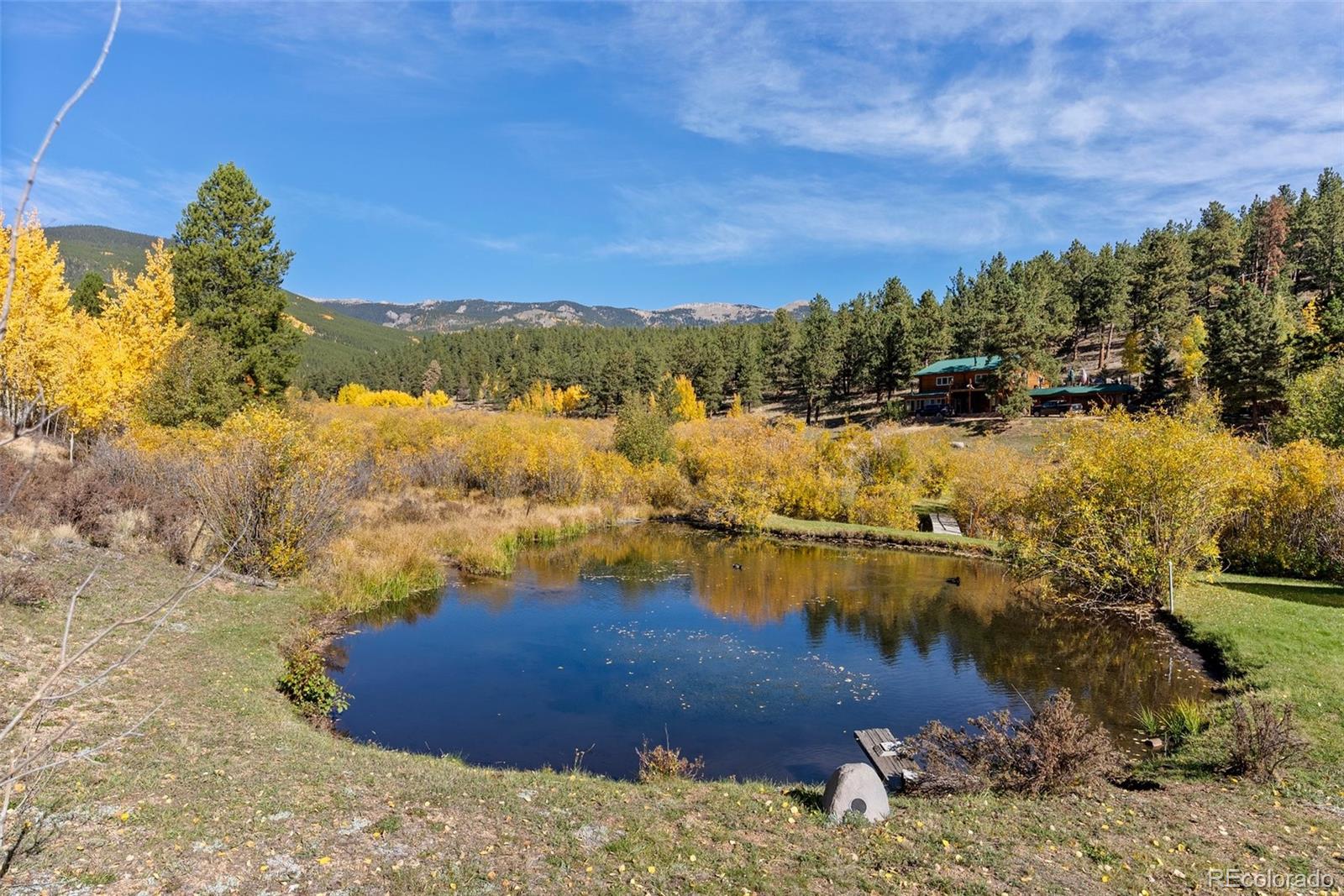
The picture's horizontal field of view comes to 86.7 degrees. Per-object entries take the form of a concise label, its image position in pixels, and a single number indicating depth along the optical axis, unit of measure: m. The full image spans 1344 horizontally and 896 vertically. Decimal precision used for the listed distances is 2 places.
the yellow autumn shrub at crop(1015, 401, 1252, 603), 24.69
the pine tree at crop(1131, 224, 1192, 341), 83.44
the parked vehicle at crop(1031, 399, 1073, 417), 77.55
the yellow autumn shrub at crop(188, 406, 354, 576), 23.28
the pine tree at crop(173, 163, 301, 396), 38.97
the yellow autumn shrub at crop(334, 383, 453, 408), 130.00
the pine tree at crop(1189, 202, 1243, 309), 95.56
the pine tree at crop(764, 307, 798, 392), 111.94
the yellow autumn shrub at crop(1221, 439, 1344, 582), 28.92
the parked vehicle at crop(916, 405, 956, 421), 85.62
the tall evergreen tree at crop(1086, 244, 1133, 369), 84.56
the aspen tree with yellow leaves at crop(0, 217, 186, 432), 27.44
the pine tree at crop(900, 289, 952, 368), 94.00
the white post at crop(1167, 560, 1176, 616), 24.74
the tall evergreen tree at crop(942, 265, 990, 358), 94.06
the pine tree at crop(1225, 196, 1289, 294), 93.62
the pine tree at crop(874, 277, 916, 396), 91.06
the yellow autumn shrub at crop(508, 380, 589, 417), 129.38
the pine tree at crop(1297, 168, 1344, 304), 83.81
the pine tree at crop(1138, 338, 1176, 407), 70.44
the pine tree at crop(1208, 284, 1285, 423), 58.88
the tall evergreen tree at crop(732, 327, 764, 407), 105.44
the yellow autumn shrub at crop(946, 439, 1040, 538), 40.22
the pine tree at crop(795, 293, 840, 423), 93.44
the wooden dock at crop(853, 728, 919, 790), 14.86
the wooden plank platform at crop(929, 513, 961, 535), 44.00
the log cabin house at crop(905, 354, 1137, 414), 76.69
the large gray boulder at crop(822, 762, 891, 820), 11.16
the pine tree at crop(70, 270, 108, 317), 59.91
